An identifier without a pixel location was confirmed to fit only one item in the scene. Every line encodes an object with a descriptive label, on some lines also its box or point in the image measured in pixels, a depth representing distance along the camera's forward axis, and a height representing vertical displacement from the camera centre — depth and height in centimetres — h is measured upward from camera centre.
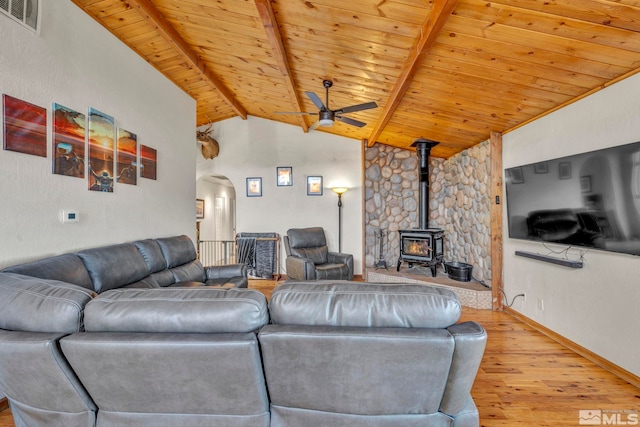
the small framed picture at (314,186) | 593 +59
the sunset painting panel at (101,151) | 272 +63
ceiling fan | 322 +119
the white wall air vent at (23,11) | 199 +144
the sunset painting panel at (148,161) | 344 +66
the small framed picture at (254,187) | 600 +58
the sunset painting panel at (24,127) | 200 +64
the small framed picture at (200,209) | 736 +17
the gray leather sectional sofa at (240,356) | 109 -52
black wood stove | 474 -38
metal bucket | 433 -84
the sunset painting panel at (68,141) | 236 +63
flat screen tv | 214 +12
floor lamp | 561 +20
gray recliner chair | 448 -72
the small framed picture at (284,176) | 597 +80
